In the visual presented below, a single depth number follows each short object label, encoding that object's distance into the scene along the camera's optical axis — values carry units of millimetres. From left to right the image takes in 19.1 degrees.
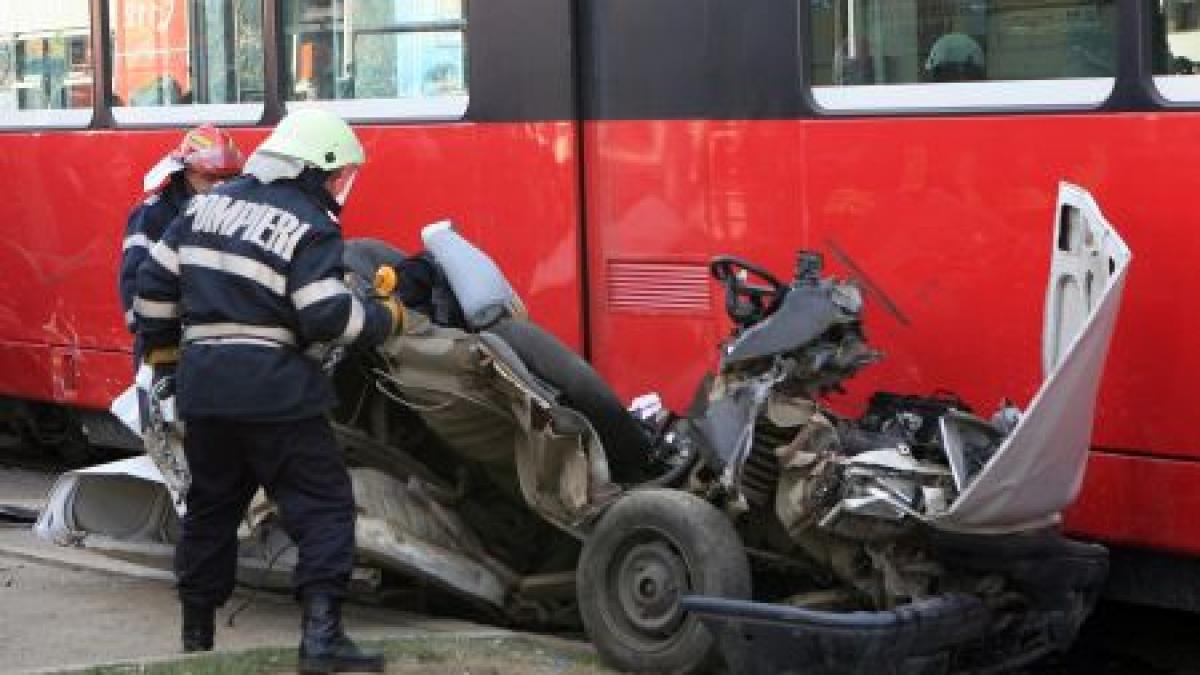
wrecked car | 9377
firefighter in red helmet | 12671
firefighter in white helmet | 9931
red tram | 9843
